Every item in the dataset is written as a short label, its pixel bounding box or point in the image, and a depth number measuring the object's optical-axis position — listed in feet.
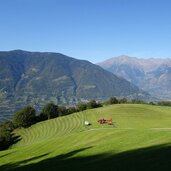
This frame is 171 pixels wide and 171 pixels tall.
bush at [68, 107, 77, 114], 401.61
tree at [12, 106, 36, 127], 351.05
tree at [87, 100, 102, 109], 399.59
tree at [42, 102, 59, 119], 387.45
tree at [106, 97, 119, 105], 424.06
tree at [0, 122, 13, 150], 287.71
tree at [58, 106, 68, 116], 395.26
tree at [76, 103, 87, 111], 402.78
